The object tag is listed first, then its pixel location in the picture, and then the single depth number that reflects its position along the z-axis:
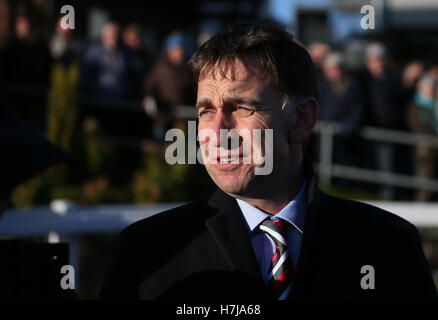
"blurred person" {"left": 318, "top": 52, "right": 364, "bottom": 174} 18.22
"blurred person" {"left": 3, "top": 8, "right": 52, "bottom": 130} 17.39
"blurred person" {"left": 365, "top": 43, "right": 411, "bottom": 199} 19.12
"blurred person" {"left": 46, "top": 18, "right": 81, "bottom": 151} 16.62
